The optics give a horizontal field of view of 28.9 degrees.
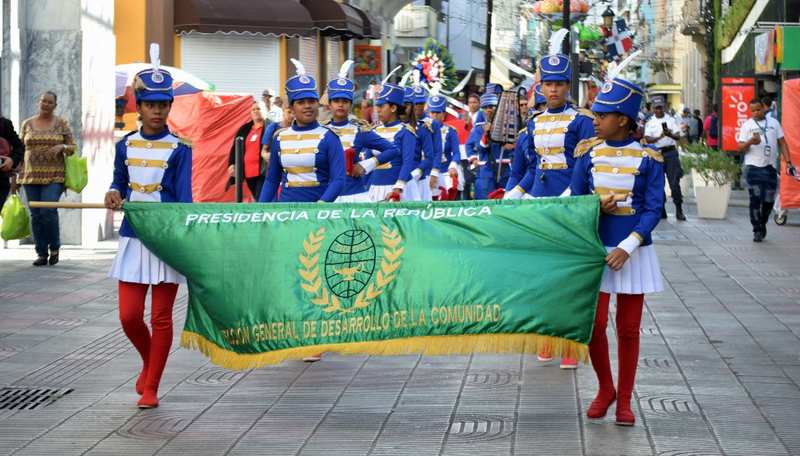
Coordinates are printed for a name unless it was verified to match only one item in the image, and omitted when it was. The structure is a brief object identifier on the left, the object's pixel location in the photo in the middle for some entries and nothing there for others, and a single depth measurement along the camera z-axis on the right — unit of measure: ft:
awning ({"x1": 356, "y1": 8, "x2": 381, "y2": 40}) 138.85
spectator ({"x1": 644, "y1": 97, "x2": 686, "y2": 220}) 81.30
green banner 25.91
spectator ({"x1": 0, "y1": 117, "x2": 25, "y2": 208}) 46.85
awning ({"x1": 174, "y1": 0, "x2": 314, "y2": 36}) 113.50
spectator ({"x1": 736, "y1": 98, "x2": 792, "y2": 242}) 66.13
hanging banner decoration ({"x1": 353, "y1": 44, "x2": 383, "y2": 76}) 164.55
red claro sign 107.65
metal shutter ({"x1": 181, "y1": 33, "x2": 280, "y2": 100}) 119.14
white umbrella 84.36
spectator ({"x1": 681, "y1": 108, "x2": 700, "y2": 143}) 162.20
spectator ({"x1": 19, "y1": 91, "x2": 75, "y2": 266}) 53.57
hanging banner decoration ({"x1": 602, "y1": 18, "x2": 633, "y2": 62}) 127.75
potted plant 80.74
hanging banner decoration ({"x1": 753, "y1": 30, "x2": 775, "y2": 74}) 105.40
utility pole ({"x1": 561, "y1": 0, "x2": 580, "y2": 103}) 99.04
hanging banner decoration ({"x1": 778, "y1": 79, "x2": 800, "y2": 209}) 72.95
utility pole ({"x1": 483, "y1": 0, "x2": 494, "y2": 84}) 177.37
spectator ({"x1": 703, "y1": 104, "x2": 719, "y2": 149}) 132.46
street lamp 139.64
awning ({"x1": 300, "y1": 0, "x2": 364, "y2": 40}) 125.18
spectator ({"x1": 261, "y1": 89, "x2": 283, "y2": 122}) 79.10
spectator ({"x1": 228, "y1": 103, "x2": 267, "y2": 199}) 65.41
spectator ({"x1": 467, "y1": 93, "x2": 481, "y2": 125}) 83.51
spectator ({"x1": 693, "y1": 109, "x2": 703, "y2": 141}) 162.09
